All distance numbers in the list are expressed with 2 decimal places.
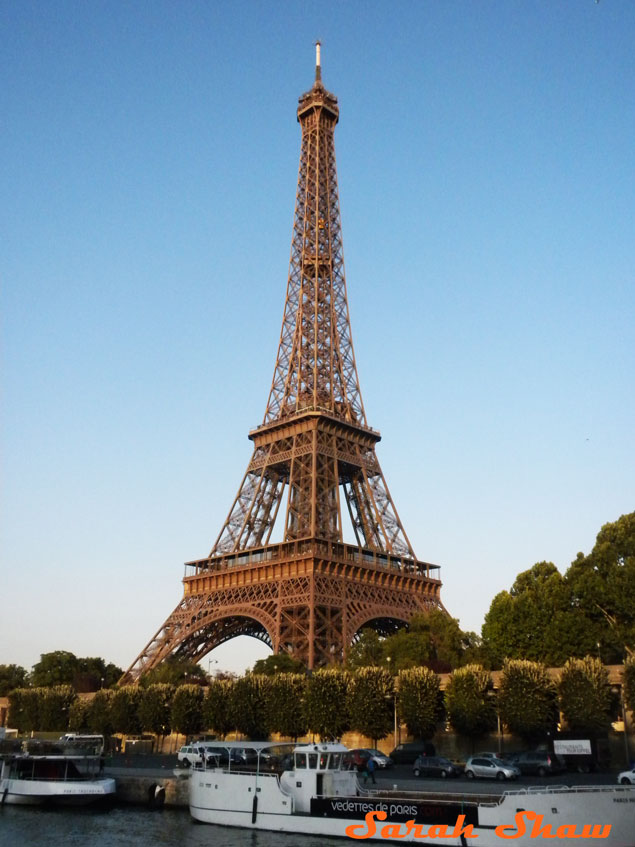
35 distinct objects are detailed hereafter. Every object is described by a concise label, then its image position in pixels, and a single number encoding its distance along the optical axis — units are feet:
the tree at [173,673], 228.43
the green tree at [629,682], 154.20
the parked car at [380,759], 152.87
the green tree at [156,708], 207.41
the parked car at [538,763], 138.10
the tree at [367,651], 207.41
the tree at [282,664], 201.77
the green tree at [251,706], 193.06
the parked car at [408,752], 163.97
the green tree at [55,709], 246.88
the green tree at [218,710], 196.24
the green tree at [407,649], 204.81
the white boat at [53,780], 137.28
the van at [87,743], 153.07
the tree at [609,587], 198.49
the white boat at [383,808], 94.07
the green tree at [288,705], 184.75
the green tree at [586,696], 155.74
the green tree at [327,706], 177.68
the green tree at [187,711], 203.72
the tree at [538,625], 197.57
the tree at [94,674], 312.71
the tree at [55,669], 337.52
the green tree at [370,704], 174.09
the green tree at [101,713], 224.94
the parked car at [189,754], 160.45
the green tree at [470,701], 168.04
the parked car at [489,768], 130.41
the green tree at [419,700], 171.12
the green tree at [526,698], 160.86
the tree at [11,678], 369.28
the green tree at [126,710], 217.15
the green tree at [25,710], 255.91
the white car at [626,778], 117.70
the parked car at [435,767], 138.10
